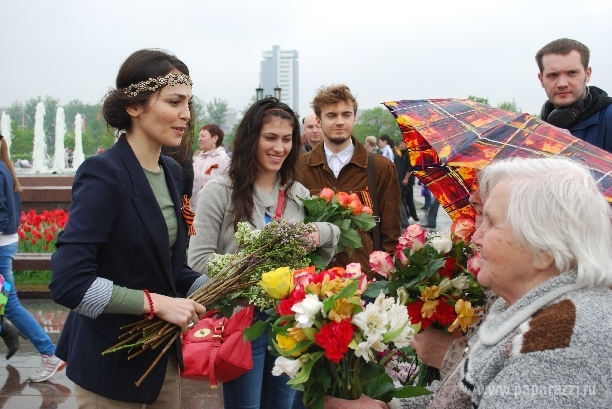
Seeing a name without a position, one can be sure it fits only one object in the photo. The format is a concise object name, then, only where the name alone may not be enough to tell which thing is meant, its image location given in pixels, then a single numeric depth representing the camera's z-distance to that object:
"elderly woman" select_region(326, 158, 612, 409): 1.47
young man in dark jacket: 3.49
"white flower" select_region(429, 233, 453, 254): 2.49
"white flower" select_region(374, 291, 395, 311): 2.02
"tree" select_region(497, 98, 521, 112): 54.78
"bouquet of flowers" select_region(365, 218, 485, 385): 2.42
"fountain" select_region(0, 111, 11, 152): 23.63
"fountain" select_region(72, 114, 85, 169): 30.26
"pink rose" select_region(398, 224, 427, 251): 2.51
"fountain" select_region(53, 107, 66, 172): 27.02
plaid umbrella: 2.10
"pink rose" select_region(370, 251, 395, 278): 2.56
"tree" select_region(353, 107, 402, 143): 59.91
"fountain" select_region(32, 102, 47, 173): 25.19
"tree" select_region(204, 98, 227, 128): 71.25
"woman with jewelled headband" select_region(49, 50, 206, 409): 2.12
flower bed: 8.61
